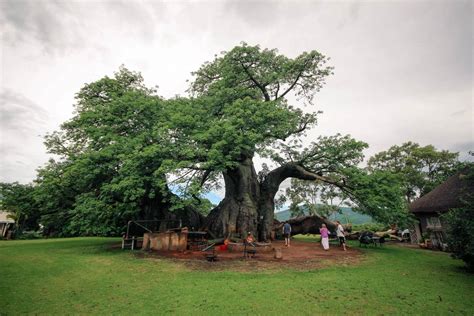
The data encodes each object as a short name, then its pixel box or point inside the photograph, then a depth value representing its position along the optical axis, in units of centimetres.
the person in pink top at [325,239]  1675
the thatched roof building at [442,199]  1873
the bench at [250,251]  1365
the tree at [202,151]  1520
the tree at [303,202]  2902
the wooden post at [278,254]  1315
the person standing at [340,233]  1710
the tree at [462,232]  1041
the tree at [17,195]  2200
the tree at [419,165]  3255
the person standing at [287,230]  1905
